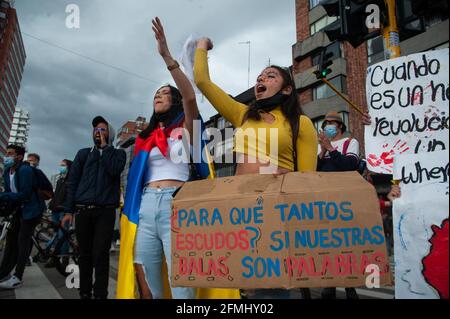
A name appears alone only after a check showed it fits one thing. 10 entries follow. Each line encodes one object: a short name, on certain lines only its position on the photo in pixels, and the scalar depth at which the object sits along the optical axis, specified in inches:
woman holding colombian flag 81.1
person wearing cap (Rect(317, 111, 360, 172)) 123.1
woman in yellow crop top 71.2
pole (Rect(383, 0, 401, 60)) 117.0
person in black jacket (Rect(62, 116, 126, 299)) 126.9
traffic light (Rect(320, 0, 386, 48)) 148.9
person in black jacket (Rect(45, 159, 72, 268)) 224.7
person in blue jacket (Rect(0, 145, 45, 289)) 171.2
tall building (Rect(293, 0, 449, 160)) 647.8
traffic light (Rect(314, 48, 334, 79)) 282.8
